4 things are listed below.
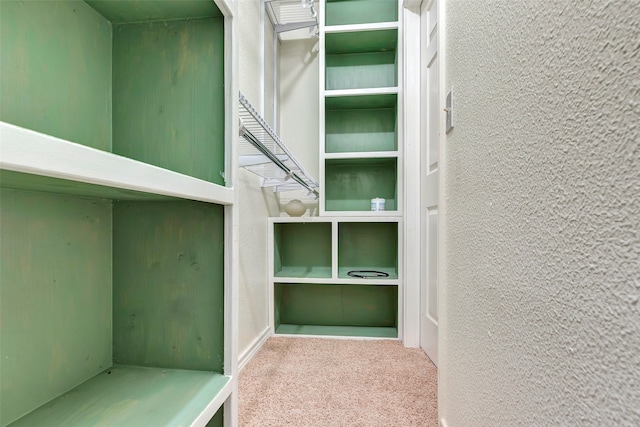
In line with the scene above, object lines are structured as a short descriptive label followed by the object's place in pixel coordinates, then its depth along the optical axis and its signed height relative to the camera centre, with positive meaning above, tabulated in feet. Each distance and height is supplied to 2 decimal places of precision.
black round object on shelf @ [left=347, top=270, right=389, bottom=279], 5.79 -1.17
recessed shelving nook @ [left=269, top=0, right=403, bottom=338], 6.28 +0.20
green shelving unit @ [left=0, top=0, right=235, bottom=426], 1.69 -0.11
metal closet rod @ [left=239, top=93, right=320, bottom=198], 2.70 +0.75
